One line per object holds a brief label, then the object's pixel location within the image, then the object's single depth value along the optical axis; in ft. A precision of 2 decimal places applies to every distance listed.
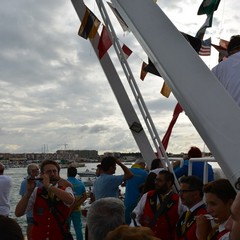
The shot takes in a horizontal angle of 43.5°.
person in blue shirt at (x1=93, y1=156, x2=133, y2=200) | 12.64
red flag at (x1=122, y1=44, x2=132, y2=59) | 19.72
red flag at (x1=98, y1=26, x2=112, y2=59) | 16.85
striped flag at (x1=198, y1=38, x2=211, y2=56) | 16.31
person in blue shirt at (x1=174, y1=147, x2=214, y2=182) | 12.85
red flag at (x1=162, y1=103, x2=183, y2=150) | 16.10
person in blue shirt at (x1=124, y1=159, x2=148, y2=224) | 13.62
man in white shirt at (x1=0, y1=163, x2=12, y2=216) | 14.09
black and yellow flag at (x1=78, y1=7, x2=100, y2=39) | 16.99
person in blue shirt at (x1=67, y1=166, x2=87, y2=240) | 18.45
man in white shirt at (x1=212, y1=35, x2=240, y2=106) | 6.26
